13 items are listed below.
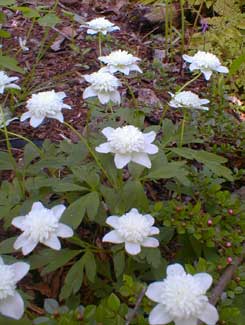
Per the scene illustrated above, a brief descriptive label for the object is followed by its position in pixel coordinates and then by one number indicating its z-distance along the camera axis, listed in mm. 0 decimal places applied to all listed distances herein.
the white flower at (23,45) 371
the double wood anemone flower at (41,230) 191
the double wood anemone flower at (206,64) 258
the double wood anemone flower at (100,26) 285
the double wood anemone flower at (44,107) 223
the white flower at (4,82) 249
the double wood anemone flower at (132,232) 194
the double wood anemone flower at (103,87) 235
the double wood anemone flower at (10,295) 171
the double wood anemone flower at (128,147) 211
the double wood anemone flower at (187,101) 251
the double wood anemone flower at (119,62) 252
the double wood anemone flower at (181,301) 163
